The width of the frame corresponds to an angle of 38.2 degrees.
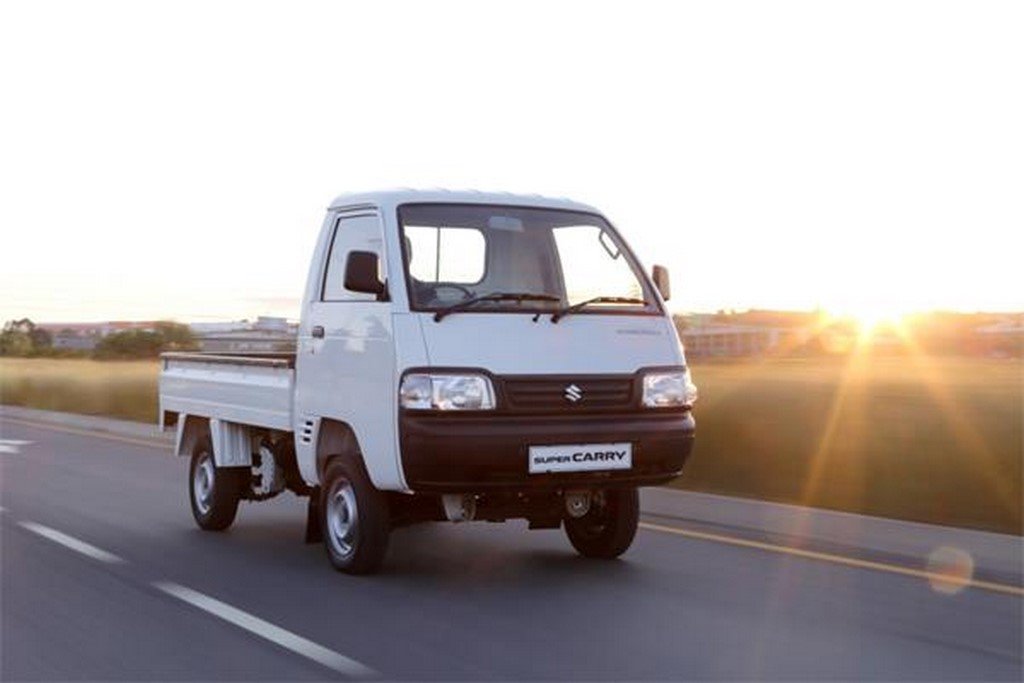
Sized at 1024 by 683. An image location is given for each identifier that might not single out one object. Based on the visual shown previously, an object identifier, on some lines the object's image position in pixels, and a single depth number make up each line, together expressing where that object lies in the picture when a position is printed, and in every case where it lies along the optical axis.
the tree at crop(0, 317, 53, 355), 51.91
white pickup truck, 7.73
